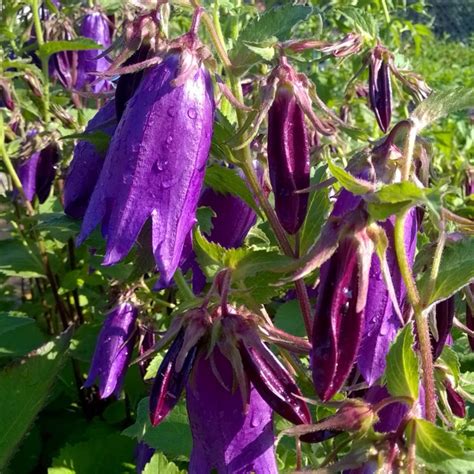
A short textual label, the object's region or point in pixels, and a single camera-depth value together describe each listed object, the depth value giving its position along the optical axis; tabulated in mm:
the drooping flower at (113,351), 326
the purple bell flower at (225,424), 189
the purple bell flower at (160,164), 195
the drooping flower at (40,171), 447
